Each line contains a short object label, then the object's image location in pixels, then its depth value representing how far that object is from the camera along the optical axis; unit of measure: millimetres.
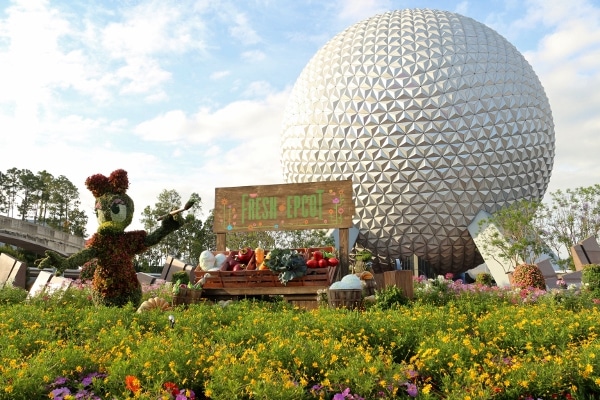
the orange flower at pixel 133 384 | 4036
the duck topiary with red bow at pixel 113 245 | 9844
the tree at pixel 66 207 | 54344
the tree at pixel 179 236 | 45188
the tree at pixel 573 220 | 26734
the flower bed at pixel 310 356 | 4082
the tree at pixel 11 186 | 58625
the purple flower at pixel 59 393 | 4133
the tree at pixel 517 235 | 24016
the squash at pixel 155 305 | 9242
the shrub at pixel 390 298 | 9031
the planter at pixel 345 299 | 8836
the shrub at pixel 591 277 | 14194
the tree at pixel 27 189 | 58156
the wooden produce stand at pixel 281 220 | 10523
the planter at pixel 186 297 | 9869
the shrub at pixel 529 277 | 15539
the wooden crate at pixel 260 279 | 10477
